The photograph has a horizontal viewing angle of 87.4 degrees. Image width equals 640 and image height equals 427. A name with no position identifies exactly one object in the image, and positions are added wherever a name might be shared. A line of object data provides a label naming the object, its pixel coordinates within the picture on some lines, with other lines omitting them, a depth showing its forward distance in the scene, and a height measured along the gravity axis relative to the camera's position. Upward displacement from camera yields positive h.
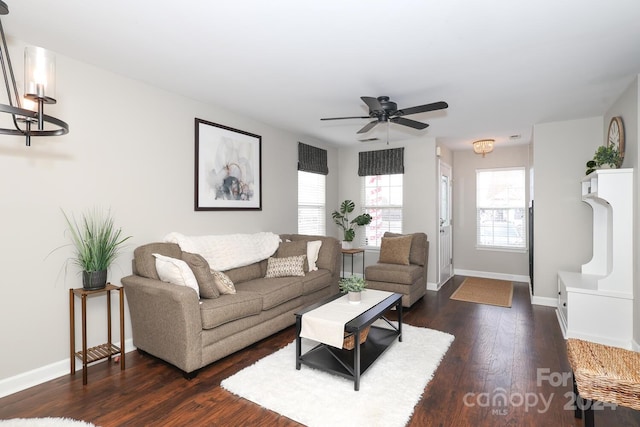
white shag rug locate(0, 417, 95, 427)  2.09 -1.31
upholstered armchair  4.57 -0.76
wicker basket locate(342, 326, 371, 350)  2.85 -1.08
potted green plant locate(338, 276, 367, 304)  3.09 -0.68
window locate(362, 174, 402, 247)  6.14 +0.20
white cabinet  3.34 -0.79
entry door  5.95 -0.28
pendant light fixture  1.46 +0.60
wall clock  3.55 +0.91
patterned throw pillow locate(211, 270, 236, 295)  3.19 -0.66
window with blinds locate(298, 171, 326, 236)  5.66 +0.20
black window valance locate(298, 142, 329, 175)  5.50 +0.95
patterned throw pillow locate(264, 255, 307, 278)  4.07 -0.64
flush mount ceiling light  5.48 +1.14
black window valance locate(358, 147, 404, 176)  5.94 +0.97
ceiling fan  2.99 +1.01
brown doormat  4.98 -1.26
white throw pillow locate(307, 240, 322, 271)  4.43 -0.50
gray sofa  2.64 -0.88
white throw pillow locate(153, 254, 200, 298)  2.84 -0.50
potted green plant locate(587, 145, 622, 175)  3.47 +0.60
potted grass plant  2.69 -0.25
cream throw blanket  3.48 -0.37
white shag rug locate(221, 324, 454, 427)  2.18 -1.30
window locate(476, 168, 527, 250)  6.37 +0.13
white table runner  2.56 -0.83
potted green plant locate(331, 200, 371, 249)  5.95 -0.10
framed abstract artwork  3.86 +0.58
